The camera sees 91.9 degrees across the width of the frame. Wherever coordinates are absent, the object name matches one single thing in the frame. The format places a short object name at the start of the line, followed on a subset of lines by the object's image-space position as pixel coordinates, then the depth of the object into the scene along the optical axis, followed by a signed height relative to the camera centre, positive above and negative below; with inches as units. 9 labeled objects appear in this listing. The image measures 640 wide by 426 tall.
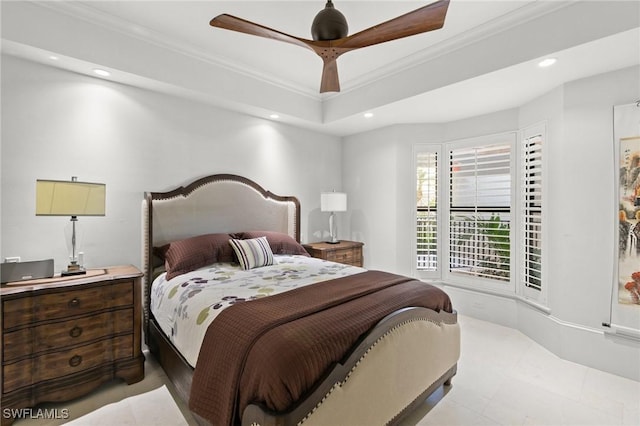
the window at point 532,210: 123.2 +2.7
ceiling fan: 65.7 +41.3
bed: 53.1 -24.4
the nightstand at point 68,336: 74.7 -32.4
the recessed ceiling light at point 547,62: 93.9 +47.5
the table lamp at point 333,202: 166.6 +7.2
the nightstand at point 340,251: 154.9 -18.6
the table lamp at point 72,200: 82.5 +3.8
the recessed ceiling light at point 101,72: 101.7 +47.4
